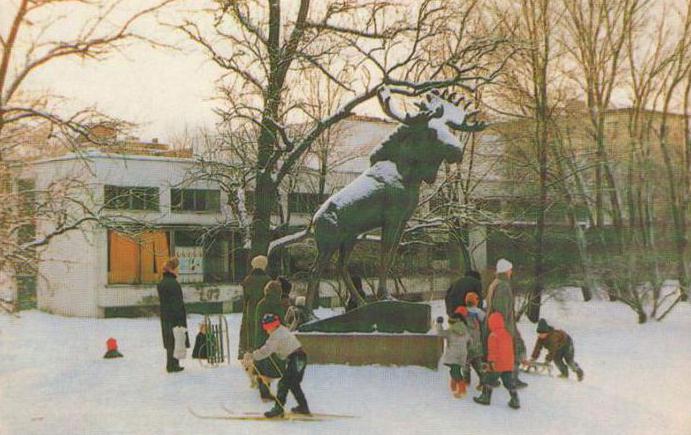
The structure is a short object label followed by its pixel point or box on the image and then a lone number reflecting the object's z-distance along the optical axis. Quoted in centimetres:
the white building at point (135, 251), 2073
